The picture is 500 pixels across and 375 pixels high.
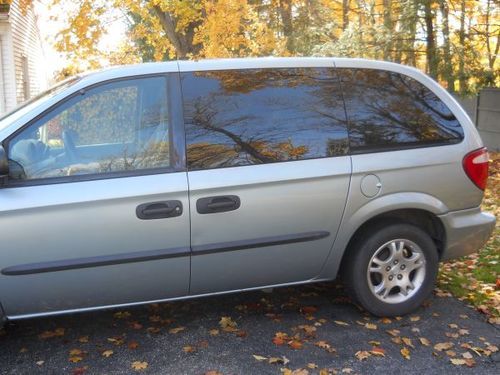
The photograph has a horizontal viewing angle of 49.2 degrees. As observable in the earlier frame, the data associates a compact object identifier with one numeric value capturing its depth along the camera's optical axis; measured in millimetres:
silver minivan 3229
